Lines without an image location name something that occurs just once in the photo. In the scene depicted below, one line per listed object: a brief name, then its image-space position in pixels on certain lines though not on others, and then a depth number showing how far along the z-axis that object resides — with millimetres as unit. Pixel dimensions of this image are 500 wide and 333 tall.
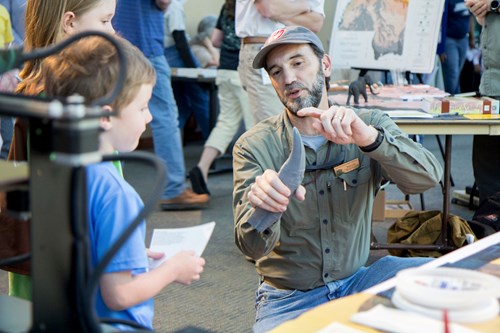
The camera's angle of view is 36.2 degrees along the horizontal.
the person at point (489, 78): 3859
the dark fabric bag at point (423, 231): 3521
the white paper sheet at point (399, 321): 1084
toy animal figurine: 3820
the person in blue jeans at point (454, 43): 7301
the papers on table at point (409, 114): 3417
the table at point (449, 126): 3338
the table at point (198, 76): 6148
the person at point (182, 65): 6305
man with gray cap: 2139
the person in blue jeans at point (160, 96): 4535
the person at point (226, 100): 5180
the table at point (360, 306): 1142
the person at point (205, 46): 7492
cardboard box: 4727
